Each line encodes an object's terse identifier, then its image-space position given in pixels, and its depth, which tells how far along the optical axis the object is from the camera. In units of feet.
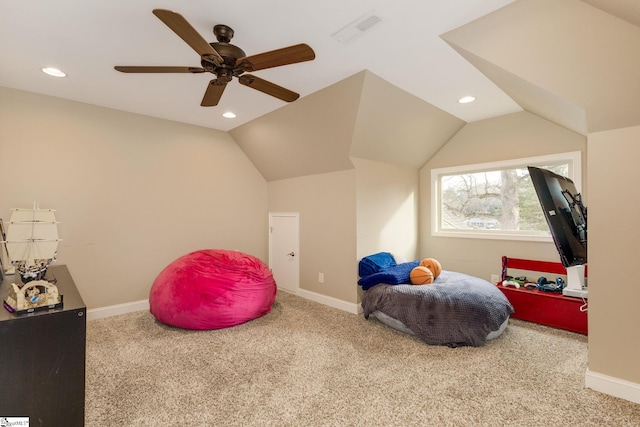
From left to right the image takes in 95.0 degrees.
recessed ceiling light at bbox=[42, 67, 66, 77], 8.64
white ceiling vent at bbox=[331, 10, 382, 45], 6.26
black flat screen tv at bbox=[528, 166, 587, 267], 8.08
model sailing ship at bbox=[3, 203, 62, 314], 5.70
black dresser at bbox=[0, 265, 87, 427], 4.00
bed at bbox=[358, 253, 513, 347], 8.88
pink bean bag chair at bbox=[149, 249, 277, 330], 9.98
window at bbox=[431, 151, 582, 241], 11.81
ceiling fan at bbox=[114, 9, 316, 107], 5.25
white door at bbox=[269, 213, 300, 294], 14.67
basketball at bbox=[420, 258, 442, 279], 11.38
